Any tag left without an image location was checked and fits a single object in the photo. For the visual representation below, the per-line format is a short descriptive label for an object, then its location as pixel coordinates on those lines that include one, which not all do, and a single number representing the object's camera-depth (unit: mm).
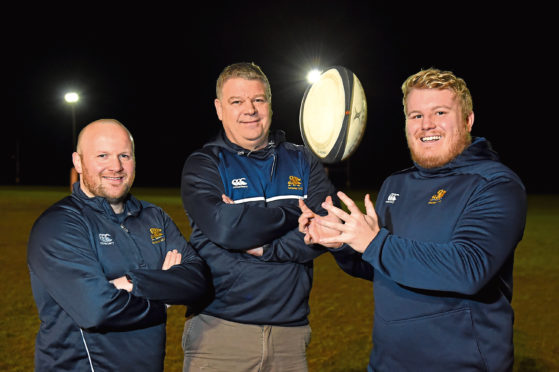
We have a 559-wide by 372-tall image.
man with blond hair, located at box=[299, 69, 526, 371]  2207
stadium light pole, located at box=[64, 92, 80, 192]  25373
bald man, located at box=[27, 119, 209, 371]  2607
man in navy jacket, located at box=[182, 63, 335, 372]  3146
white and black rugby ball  3305
